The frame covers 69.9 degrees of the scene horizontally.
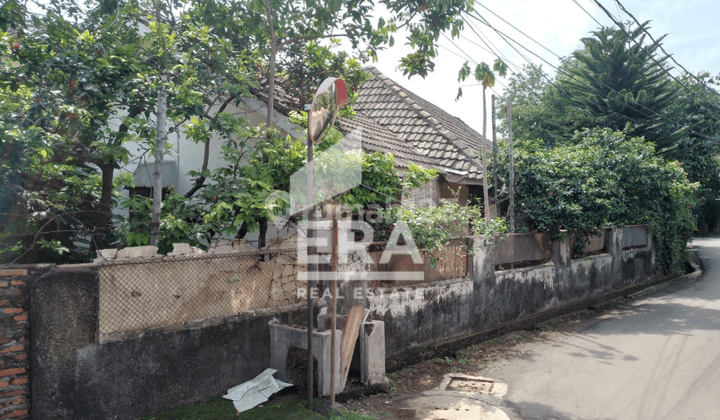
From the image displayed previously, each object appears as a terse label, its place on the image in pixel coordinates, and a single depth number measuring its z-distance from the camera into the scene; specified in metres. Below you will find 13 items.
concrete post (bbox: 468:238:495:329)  8.45
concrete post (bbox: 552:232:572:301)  10.63
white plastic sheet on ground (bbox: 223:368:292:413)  5.29
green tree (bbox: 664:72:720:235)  17.30
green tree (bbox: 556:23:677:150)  16.73
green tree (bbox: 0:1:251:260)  5.53
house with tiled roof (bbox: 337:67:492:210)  10.62
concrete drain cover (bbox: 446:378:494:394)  6.37
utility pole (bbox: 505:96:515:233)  10.09
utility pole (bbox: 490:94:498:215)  10.20
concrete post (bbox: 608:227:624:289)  12.95
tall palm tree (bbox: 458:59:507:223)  7.96
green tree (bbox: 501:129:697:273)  10.45
